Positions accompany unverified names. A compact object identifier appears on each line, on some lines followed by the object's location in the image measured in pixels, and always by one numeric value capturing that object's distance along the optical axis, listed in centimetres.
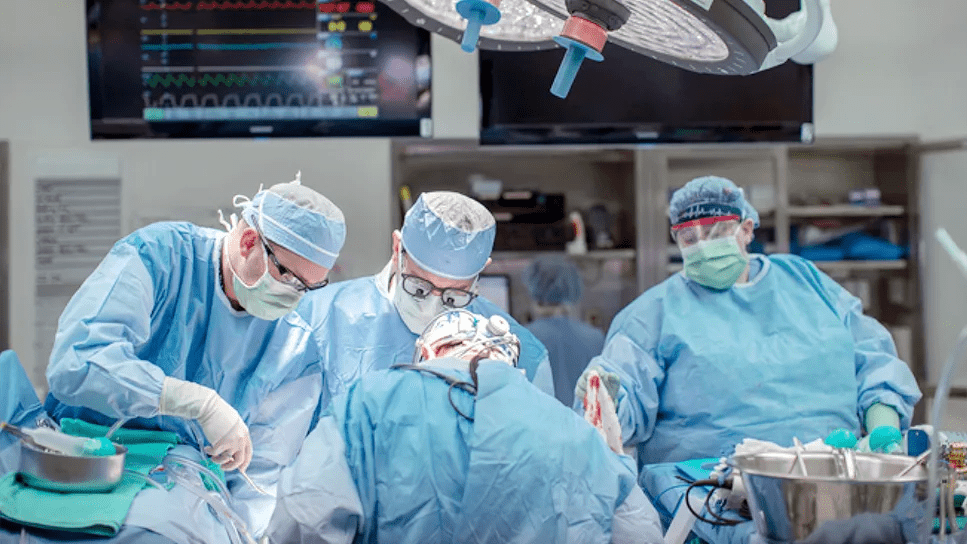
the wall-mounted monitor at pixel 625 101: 379
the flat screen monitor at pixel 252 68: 355
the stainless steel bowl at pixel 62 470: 160
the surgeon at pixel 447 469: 155
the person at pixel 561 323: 374
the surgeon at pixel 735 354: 249
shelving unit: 410
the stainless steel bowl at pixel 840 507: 141
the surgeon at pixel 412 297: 237
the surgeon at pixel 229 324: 189
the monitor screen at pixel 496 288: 418
